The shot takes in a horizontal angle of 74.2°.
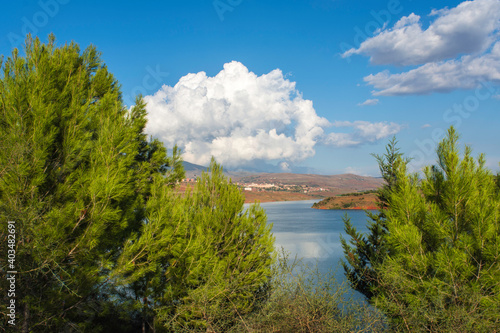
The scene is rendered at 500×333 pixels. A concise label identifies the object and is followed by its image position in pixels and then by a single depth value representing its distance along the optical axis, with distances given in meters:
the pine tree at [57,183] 4.61
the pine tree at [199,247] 6.02
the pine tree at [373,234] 12.78
